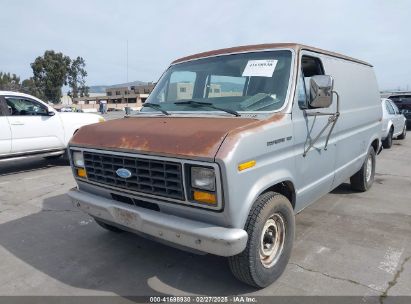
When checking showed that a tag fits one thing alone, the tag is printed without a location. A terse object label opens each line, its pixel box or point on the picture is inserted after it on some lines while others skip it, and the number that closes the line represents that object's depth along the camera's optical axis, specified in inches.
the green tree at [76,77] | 2630.7
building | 2672.7
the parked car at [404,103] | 648.4
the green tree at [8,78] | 3053.4
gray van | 111.0
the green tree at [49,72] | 2412.6
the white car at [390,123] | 458.3
